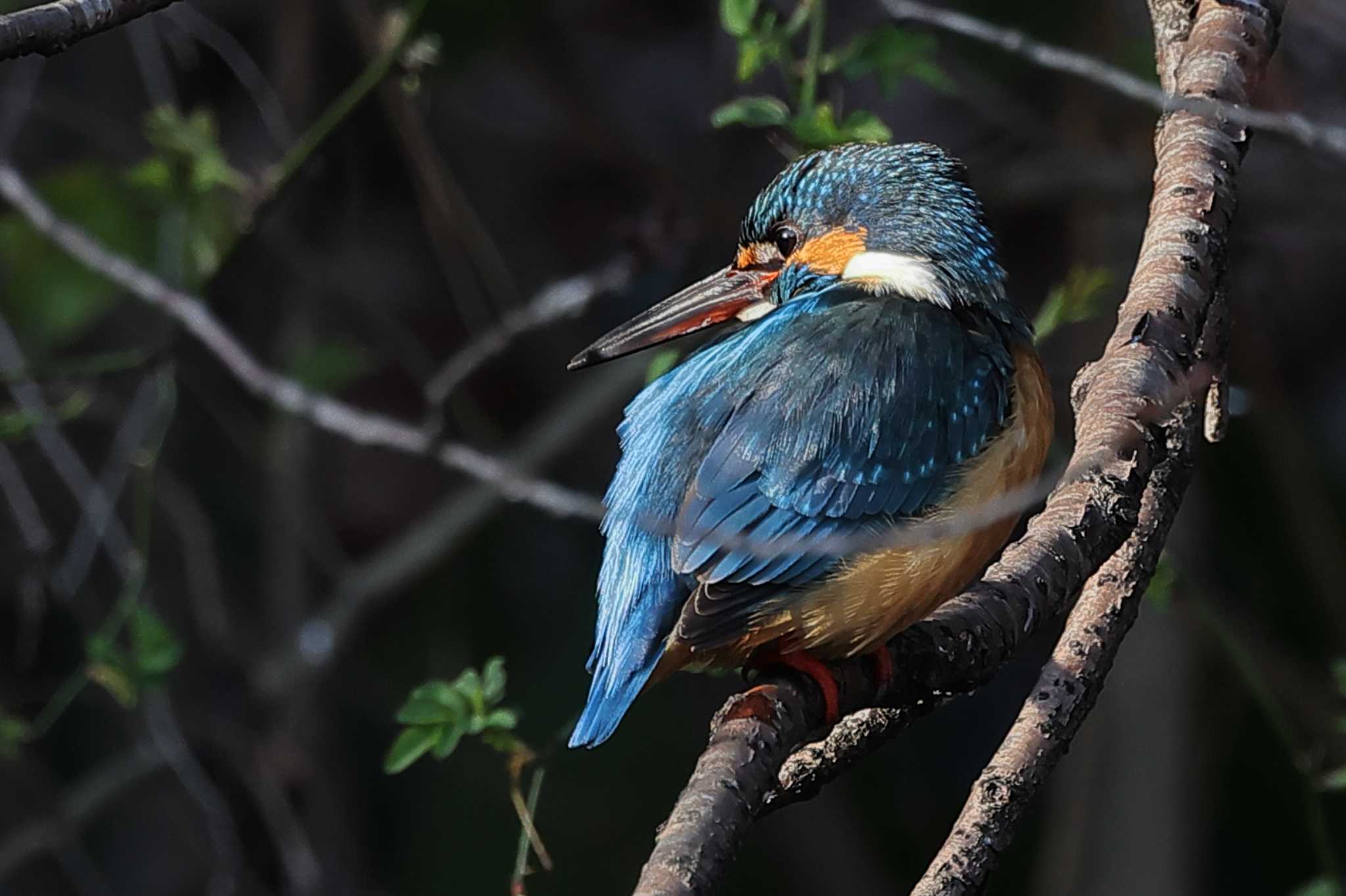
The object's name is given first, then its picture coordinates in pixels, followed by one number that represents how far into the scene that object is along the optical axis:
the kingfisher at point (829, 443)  4.01
